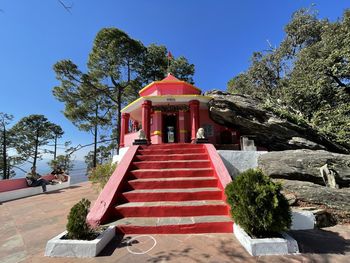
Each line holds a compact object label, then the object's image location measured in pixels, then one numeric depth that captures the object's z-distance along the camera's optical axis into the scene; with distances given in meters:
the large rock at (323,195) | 4.86
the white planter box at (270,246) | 3.10
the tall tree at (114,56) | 18.58
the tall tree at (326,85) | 9.74
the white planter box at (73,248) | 3.12
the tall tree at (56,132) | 29.85
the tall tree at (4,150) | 22.88
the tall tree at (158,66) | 20.30
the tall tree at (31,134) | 26.58
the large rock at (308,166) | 5.60
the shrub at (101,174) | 7.50
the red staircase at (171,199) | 3.93
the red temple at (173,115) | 11.09
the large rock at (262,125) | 8.40
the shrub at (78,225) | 3.28
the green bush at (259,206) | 3.20
